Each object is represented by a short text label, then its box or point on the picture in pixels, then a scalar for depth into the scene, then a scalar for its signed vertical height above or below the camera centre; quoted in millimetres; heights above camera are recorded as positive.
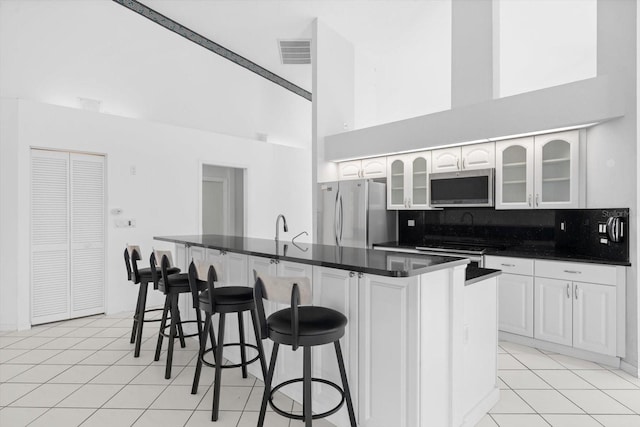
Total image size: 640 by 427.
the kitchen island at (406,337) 1896 -703
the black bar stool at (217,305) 2336 -615
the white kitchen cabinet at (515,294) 3521 -807
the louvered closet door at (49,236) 4191 -282
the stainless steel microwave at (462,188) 4121 +293
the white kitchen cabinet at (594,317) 3066 -902
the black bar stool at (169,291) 2883 -654
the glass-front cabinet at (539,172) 3534 +423
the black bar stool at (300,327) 1817 -597
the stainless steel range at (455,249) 3855 -413
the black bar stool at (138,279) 3346 -643
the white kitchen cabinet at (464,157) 4133 +660
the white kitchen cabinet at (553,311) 3287 -906
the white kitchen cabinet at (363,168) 5246 +660
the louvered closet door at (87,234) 4477 -274
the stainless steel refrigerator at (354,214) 4949 -22
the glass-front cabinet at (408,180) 4746 +436
